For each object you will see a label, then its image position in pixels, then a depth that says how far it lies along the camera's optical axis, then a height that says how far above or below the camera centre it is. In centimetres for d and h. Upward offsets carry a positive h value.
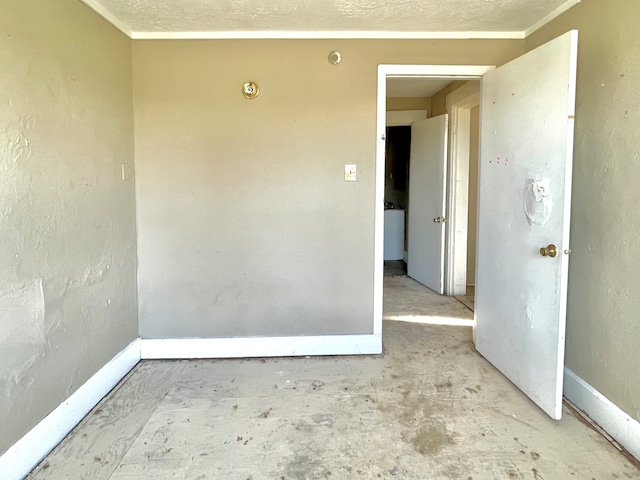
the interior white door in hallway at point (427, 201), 439 +1
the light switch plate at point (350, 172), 273 +20
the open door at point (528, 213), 195 -6
